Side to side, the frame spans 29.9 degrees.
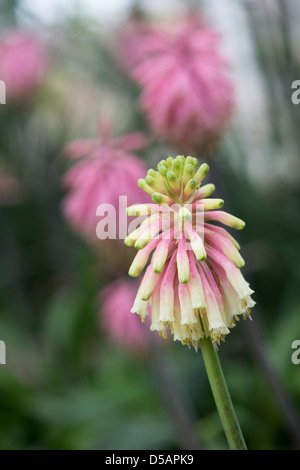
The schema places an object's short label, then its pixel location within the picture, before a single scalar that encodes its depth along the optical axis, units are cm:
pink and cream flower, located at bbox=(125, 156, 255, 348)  123
